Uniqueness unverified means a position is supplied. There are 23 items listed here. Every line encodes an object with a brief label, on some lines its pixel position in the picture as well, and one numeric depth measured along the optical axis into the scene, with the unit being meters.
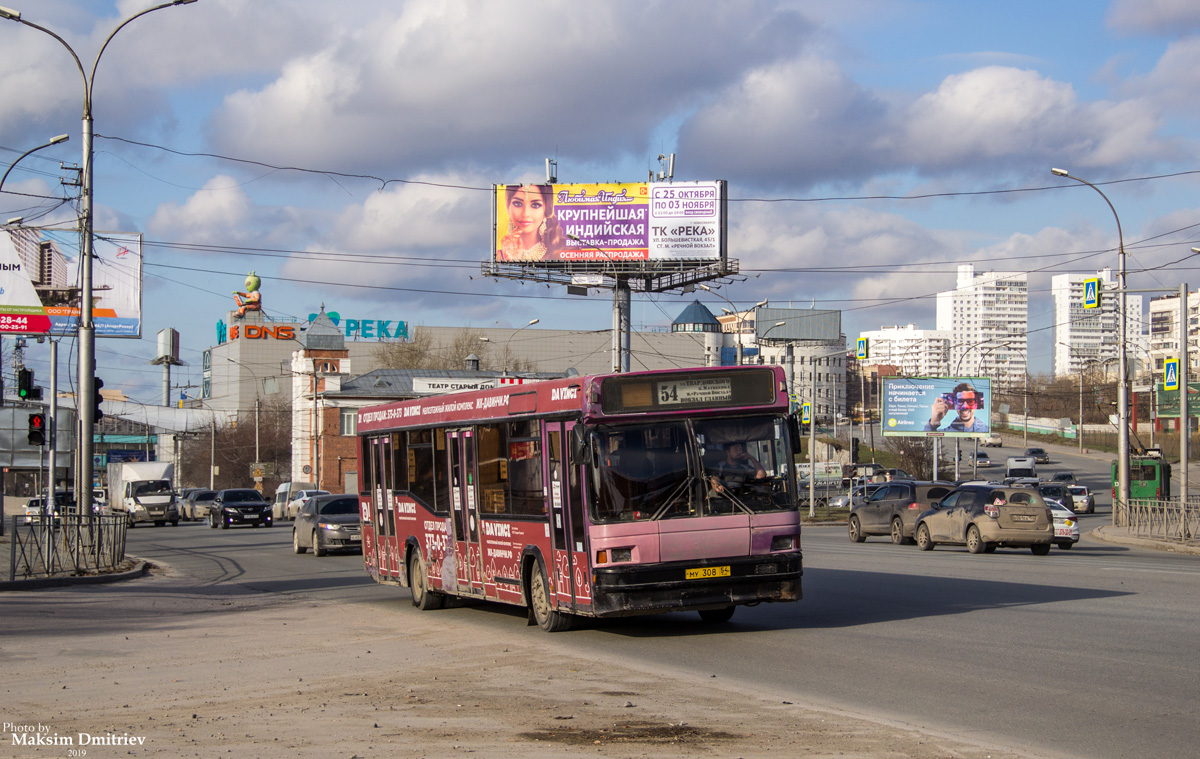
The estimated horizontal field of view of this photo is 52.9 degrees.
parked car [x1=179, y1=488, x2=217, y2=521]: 64.38
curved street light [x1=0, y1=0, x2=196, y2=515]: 23.47
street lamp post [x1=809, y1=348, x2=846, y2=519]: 51.38
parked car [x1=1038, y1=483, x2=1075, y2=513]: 50.44
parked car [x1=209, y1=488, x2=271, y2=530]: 50.25
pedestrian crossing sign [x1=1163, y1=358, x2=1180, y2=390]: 43.62
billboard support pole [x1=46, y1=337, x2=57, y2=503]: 39.97
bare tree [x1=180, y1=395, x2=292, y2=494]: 103.31
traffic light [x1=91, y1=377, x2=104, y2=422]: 24.21
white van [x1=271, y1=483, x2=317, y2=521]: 62.69
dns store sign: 130.88
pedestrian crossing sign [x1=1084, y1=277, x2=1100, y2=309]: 35.31
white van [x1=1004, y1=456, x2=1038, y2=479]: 79.19
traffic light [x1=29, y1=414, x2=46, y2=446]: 24.81
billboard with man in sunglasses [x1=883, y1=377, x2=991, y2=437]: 63.53
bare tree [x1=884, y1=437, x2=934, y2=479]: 74.50
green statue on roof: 137.88
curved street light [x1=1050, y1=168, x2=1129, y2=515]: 37.78
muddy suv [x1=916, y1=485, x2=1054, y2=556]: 25.78
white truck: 57.09
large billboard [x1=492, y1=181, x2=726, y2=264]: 59.16
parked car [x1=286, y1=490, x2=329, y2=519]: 53.66
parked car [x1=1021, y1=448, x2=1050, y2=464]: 99.51
